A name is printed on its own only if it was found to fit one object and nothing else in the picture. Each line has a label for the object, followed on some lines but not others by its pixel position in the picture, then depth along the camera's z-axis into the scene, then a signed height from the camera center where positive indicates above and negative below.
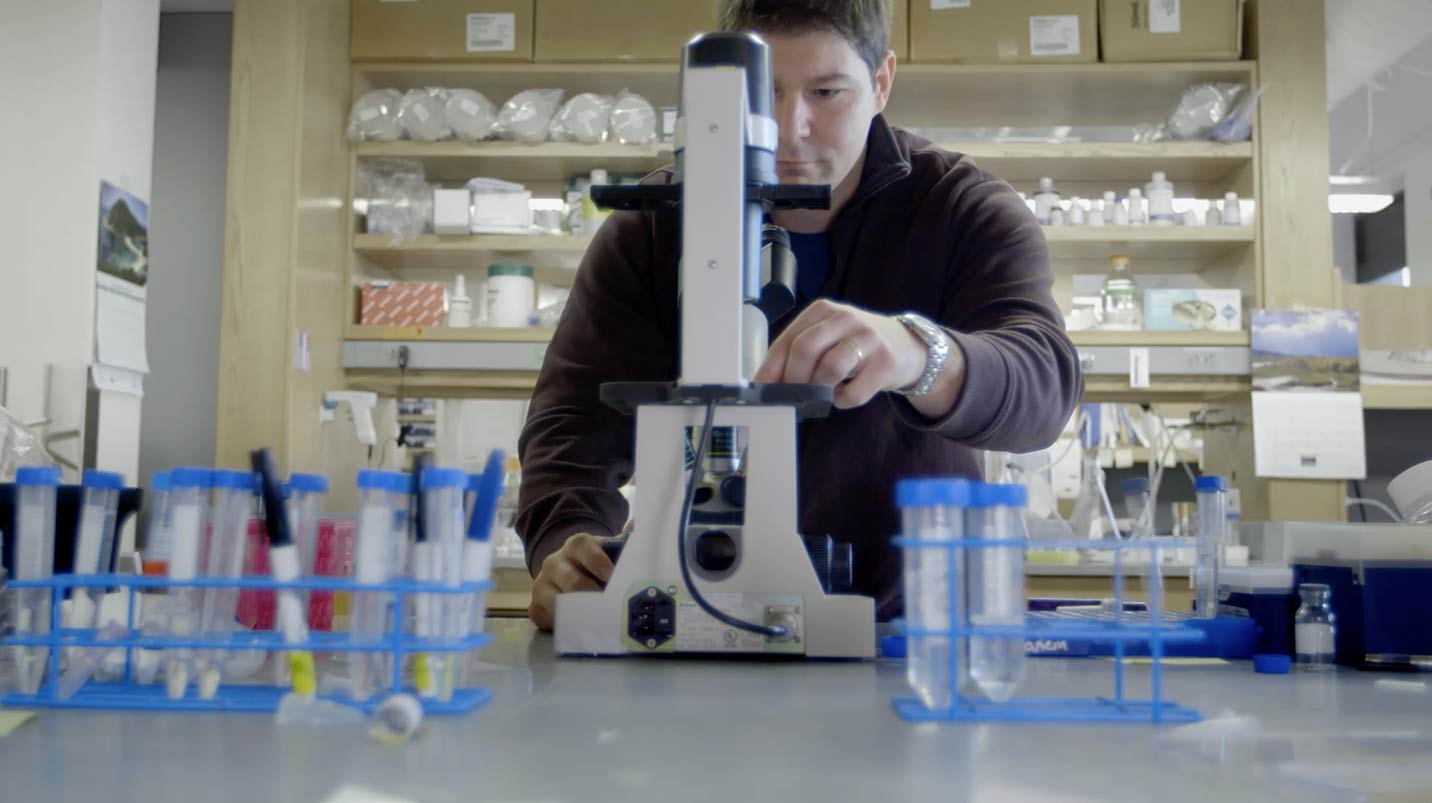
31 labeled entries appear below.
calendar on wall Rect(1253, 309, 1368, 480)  2.90 +0.20
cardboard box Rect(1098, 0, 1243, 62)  2.96 +1.12
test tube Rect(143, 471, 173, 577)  0.72 -0.04
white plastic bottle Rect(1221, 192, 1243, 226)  2.97 +0.68
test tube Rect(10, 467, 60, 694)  0.74 -0.05
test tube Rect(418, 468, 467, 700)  0.68 -0.05
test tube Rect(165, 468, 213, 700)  0.71 -0.05
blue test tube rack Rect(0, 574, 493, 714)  0.66 -0.10
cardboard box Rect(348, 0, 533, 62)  3.03 +1.14
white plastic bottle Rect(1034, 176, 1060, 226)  2.97 +0.70
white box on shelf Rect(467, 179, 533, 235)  3.00 +0.67
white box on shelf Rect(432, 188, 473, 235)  2.98 +0.66
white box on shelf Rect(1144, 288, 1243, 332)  2.97 +0.43
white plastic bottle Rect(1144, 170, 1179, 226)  2.97 +0.69
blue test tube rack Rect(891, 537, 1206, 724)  0.66 -0.11
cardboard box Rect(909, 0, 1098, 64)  2.97 +1.13
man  1.19 +0.21
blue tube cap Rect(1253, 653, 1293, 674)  0.95 -0.15
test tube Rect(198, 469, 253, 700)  0.73 -0.05
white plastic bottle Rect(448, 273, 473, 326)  3.06 +0.43
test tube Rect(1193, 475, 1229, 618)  1.15 -0.06
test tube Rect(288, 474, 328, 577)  0.75 -0.03
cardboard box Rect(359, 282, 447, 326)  3.04 +0.43
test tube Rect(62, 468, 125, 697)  0.74 -0.05
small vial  1.01 -0.13
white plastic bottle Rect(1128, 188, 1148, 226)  2.99 +0.68
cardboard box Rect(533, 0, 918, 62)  3.00 +1.14
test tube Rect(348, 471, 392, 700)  0.68 -0.05
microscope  0.88 -0.02
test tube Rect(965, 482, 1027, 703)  0.69 -0.06
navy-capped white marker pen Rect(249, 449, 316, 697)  0.67 -0.06
